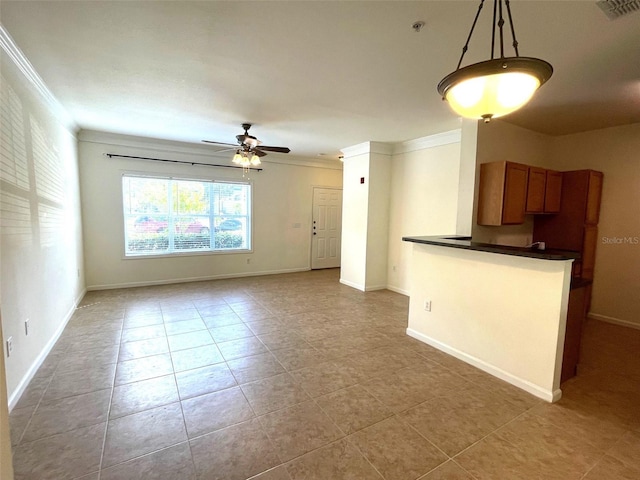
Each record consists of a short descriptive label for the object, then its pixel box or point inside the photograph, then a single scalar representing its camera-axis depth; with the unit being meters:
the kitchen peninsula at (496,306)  2.35
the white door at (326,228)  7.19
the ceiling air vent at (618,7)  1.70
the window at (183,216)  5.41
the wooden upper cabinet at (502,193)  3.47
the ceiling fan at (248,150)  4.05
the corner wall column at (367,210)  5.26
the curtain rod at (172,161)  5.07
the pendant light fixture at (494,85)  1.21
